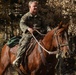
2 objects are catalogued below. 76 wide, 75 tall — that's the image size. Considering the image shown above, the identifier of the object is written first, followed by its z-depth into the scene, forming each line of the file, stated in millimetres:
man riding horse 10212
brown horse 9200
